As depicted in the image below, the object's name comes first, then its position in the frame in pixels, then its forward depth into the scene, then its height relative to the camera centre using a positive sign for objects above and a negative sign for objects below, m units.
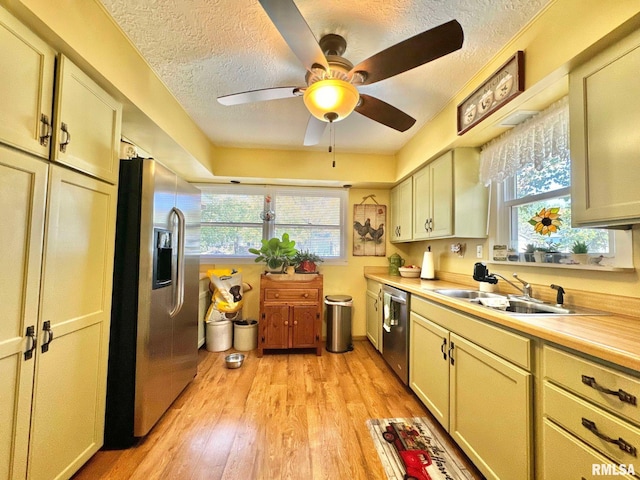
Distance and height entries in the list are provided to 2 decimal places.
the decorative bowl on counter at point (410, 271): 3.26 -0.22
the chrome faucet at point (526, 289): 1.85 -0.22
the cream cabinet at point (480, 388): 1.20 -0.71
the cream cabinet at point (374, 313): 3.15 -0.74
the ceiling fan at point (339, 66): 1.17 +0.93
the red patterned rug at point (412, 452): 1.51 -1.18
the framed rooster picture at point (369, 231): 3.89 +0.28
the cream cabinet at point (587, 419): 0.85 -0.54
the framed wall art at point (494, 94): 1.54 +0.99
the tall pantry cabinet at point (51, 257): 1.08 -0.06
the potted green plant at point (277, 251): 3.31 -0.03
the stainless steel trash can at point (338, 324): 3.31 -0.87
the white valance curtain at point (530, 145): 1.62 +0.72
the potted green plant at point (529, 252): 1.91 +0.02
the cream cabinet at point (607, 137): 1.08 +0.50
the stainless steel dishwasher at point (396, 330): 2.37 -0.72
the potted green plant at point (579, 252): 1.58 +0.03
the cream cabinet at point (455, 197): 2.38 +0.49
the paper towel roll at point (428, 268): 3.03 -0.17
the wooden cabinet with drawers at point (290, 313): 3.18 -0.73
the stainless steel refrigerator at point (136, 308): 1.69 -0.39
